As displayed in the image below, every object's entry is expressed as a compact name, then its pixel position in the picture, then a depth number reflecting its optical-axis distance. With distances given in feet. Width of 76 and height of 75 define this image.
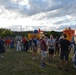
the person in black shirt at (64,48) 13.04
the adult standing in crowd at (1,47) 17.76
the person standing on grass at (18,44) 30.57
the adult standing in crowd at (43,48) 14.79
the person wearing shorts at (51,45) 15.76
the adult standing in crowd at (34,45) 18.24
